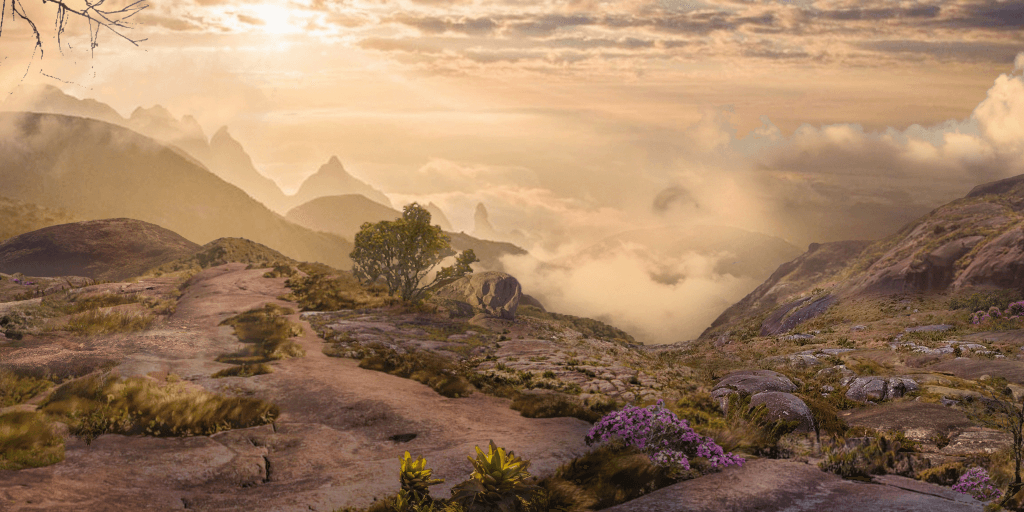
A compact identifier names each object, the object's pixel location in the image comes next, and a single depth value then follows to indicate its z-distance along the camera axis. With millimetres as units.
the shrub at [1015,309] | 33034
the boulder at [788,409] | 12005
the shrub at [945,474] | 9124
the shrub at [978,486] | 8328
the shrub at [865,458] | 9578
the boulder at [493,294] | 42031
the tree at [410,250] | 38219
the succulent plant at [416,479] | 8500
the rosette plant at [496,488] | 8102
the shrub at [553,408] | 14205
